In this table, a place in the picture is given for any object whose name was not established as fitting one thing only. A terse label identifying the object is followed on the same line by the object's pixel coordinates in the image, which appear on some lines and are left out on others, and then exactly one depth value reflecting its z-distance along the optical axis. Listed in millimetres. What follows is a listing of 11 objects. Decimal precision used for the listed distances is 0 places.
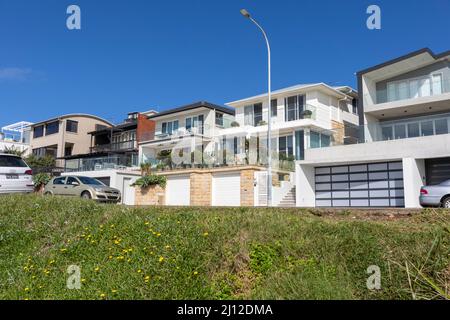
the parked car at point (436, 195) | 15461
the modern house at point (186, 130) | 38969
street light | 21012
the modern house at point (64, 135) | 55094
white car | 15055
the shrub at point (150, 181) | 32594
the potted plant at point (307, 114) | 31016
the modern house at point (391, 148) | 21469
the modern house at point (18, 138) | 59781
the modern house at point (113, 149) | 41312
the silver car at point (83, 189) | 19797
